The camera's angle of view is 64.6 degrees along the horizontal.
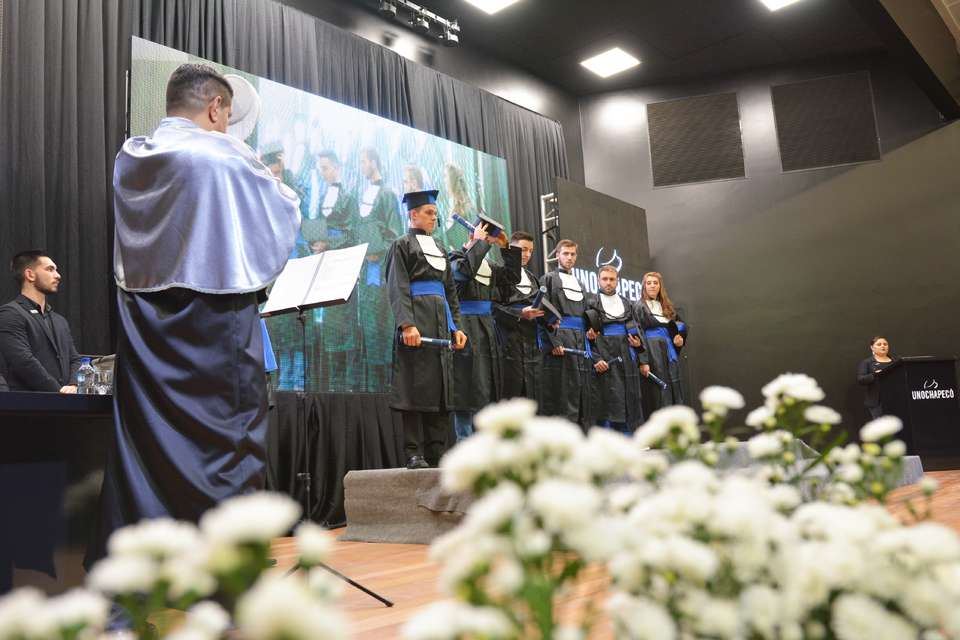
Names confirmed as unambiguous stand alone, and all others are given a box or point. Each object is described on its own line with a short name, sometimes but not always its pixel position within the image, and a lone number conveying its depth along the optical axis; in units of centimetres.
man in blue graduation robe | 183
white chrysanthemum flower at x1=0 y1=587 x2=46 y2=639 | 26
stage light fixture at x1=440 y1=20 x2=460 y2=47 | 757
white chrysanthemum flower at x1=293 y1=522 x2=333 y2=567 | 28
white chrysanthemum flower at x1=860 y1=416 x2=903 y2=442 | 50
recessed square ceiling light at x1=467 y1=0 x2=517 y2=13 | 759
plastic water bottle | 219
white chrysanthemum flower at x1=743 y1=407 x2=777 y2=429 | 58
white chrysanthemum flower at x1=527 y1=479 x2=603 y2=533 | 30
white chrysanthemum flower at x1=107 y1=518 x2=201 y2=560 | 28
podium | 684
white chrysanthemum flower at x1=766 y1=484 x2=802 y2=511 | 48
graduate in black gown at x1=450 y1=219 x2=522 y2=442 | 472
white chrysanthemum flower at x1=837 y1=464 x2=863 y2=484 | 55
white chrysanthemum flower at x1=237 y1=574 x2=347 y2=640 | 22
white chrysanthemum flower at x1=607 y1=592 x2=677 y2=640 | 32
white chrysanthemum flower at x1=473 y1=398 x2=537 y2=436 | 36
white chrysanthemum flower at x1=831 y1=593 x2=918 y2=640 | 35
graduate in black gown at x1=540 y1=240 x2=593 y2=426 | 552
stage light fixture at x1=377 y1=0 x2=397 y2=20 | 709
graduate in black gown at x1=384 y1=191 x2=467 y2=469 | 413
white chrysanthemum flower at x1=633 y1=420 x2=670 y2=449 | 48
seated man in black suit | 383
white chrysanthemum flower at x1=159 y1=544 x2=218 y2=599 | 26
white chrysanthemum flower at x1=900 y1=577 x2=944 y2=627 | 35
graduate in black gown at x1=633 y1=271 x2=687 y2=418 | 656
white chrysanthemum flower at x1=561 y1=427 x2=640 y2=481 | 35
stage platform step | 354
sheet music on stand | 335
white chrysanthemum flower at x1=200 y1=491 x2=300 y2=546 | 25
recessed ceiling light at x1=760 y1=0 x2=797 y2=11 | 783
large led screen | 529
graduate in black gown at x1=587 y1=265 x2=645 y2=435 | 606
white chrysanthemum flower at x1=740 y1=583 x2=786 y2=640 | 37
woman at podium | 768
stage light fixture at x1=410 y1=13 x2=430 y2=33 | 734
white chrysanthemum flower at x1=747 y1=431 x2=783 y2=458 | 56
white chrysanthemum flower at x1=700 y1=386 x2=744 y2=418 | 52
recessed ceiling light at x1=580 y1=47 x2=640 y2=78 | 889
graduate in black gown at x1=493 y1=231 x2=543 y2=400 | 520
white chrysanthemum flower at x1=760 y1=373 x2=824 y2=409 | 53
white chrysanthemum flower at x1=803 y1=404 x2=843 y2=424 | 54
